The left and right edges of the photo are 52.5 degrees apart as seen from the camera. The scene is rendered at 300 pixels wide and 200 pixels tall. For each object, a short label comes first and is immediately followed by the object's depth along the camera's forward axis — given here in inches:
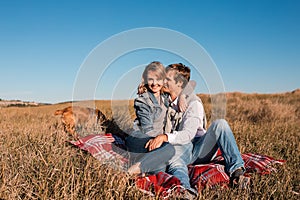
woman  140.3
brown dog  216.4
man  122.0
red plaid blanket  103.9
